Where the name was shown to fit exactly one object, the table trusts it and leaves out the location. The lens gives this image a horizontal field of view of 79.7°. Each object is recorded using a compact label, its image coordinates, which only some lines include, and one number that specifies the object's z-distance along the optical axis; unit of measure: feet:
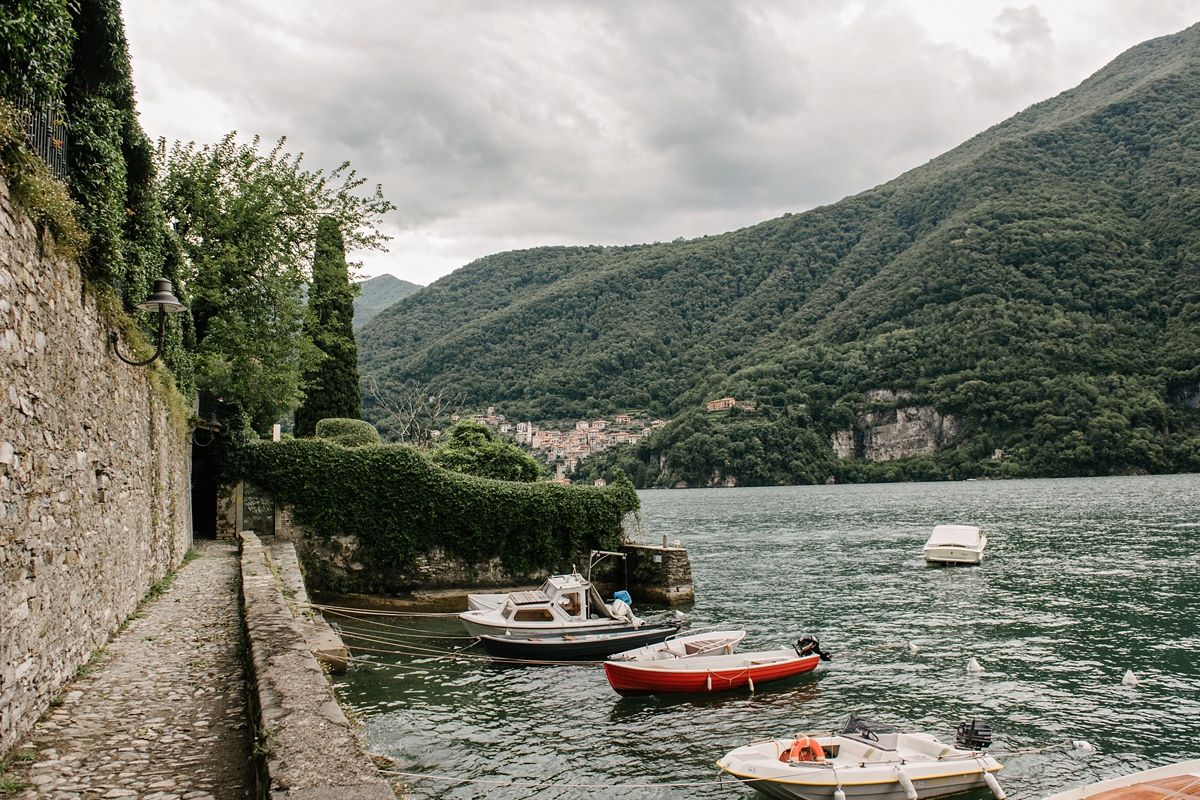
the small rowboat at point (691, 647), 51.39
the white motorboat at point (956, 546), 111.28
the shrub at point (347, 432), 82.28
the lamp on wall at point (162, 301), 26.84
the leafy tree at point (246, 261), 62.18
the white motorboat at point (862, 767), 32.45
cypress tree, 96.73
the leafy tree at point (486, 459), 112.37
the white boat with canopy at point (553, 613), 60.34
